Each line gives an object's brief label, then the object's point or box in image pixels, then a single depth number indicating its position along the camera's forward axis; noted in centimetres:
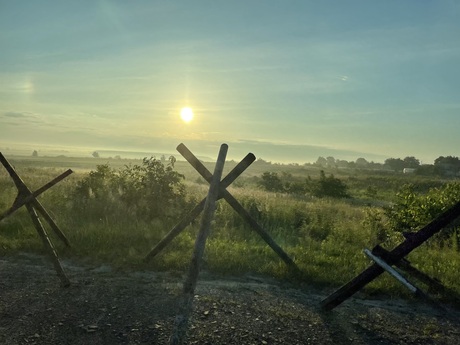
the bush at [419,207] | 1359
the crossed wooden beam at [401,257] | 600
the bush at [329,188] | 3697
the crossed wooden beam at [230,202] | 787
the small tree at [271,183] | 4070
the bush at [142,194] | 1488
